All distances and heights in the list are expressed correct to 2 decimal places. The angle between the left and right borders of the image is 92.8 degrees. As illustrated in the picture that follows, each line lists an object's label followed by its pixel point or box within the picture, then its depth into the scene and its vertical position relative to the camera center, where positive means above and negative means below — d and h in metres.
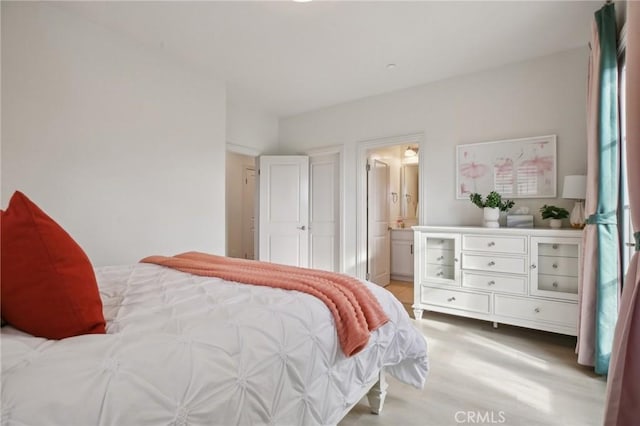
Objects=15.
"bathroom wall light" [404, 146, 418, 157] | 5.46 +1.02
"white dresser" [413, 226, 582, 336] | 2.56 -0.61
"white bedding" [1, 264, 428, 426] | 0.66 -0.41
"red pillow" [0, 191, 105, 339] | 0.88 -0.22
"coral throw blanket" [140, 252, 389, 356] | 1.30 -0.38
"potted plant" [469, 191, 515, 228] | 3.00 +0.01
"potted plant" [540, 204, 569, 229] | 2.78 -0.06
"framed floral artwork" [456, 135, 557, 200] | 2.95 +0.42
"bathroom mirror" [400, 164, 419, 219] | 5.62 +0.34
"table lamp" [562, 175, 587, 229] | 2.55 +0.13
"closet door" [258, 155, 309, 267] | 4.57 +0.02
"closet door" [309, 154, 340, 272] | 4.49 -0.07
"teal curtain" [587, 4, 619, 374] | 2.02 +0.06
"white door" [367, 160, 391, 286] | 4.38 -0.24
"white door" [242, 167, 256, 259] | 5.91 -0.09
